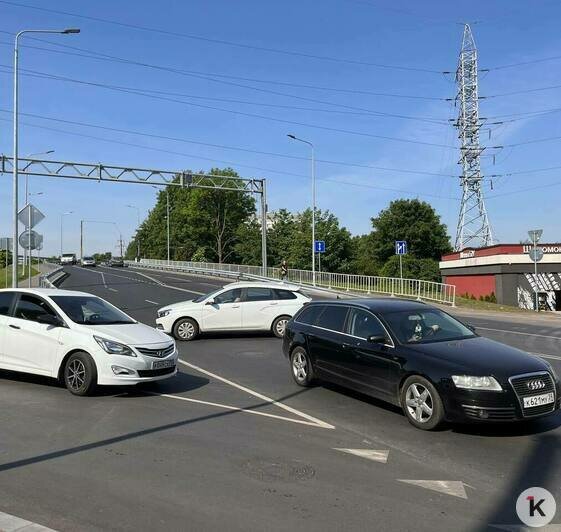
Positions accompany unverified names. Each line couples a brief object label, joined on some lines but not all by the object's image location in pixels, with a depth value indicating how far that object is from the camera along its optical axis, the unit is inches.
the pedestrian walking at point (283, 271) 1629.6
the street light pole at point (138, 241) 5260.8
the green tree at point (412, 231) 2527.1
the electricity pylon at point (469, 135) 2418.8
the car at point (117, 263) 3385.8
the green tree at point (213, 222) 3570.4
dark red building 1475.1
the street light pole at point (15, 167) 1047.7
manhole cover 201.3
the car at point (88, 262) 3307.1
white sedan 324.2
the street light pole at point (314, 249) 1502.3
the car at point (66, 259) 3790.4
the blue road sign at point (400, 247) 1224.8
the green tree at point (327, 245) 2546.8
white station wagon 601.3
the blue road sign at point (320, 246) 1525.2
